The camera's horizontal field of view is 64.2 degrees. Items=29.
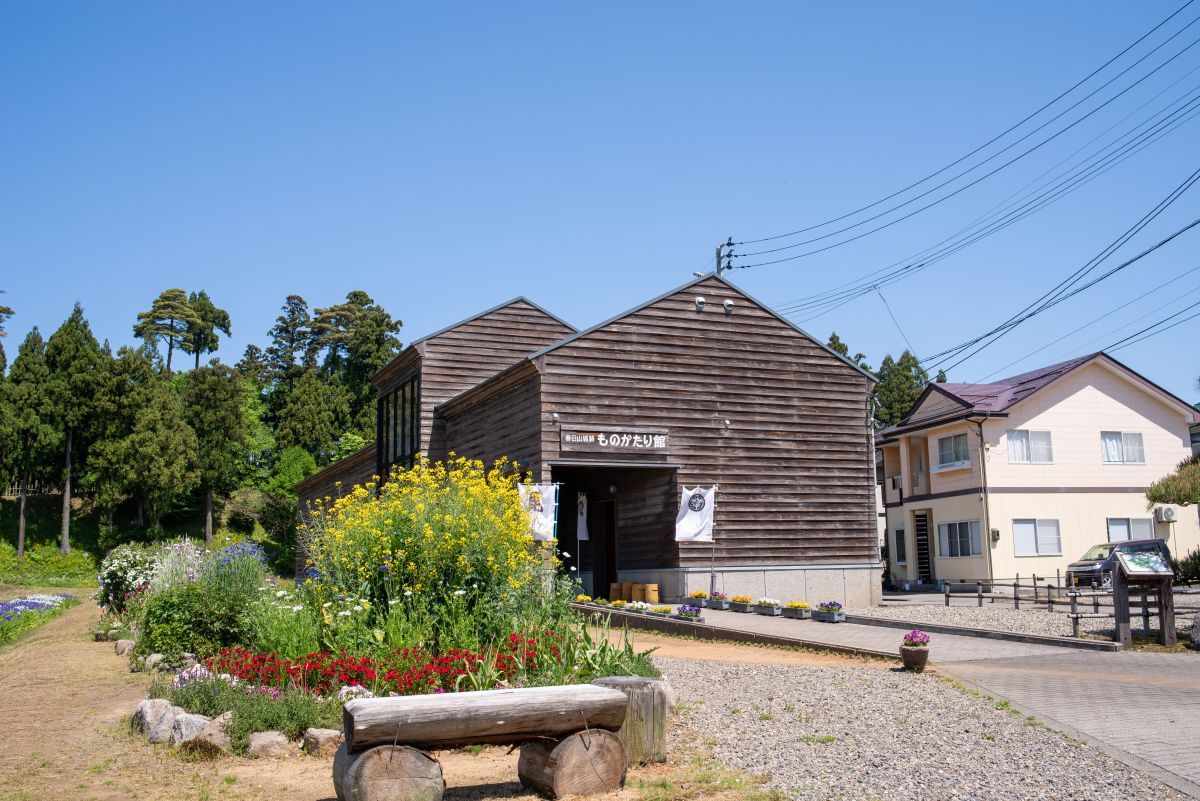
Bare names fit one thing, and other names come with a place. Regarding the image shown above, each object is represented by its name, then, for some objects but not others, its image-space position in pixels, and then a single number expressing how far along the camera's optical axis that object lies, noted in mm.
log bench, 5926
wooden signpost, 14047
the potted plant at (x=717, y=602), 20516
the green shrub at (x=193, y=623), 11625
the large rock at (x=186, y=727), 7609
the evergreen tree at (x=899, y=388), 64688
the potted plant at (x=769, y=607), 19500
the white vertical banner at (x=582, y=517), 25234
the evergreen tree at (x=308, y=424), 55625
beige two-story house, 33031
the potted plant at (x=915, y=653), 11797
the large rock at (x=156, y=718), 7895
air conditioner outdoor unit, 31031
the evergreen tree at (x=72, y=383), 47625
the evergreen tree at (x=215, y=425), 51938
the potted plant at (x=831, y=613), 18406
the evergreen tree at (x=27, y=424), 44594
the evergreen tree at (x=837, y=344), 62769
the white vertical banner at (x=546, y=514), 19297
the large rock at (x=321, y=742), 7621
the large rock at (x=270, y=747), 7594
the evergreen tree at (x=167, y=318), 73812
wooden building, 21719
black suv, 27094
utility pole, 36681
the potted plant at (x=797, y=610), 19062
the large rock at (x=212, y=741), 7555
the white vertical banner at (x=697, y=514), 21688
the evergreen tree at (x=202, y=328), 75625
